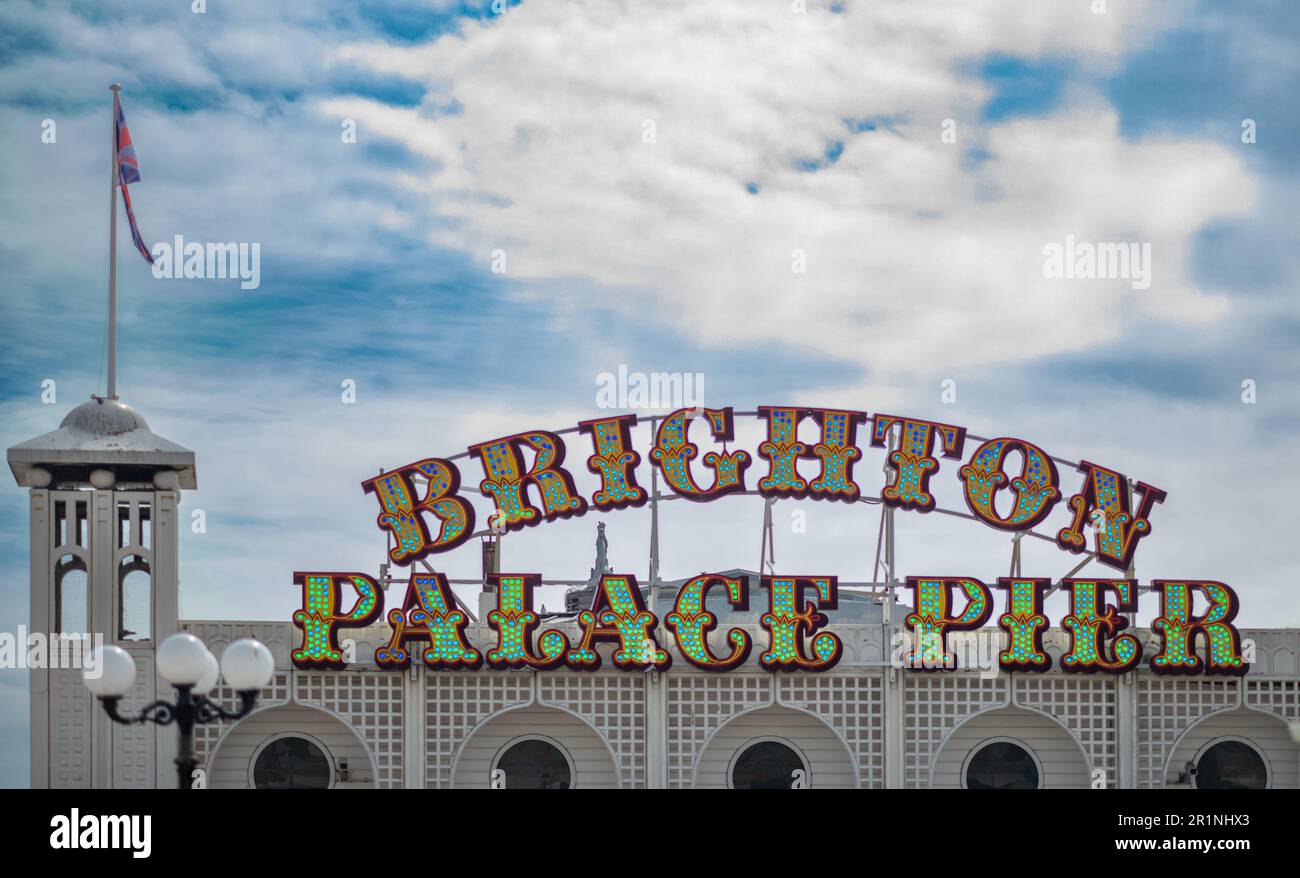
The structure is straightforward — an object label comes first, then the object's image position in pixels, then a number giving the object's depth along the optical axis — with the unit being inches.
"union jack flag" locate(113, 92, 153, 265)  1519.4
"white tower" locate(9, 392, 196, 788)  1411.2
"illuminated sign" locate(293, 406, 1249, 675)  1473.9
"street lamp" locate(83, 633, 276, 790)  815.1
